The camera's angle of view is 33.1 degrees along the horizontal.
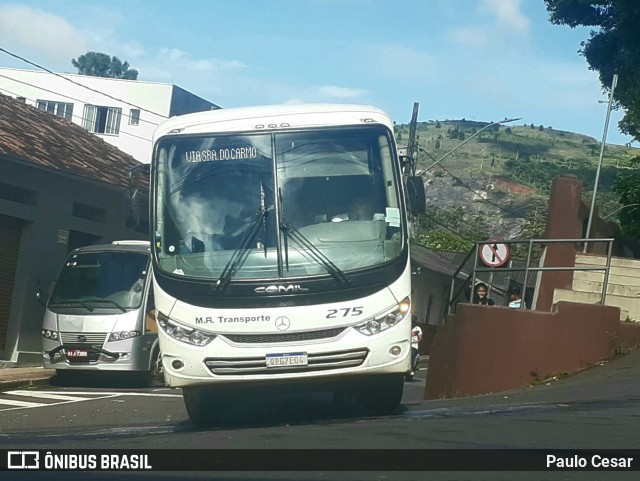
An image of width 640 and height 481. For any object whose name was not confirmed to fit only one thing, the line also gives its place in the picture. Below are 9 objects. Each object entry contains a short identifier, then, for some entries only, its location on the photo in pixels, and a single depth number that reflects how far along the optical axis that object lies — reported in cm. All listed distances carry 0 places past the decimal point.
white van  1864
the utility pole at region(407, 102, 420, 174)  3172
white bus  1005
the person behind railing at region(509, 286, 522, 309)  1820
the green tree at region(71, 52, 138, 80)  11775
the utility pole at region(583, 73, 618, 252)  1962
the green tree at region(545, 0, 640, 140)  3162
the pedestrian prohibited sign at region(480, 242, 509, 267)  1811
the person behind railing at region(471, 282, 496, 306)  1944
